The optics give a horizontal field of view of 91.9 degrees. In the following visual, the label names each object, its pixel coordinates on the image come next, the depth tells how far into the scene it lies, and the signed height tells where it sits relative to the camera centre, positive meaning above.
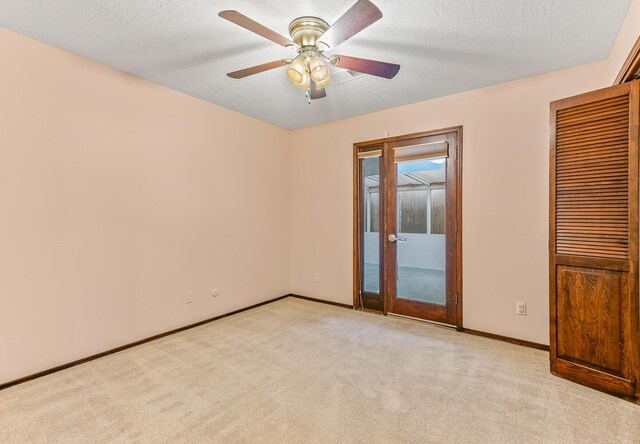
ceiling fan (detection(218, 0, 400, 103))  1.82 +1.04
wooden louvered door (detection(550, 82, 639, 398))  1.96 -0.15
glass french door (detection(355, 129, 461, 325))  3.30 -0.10
